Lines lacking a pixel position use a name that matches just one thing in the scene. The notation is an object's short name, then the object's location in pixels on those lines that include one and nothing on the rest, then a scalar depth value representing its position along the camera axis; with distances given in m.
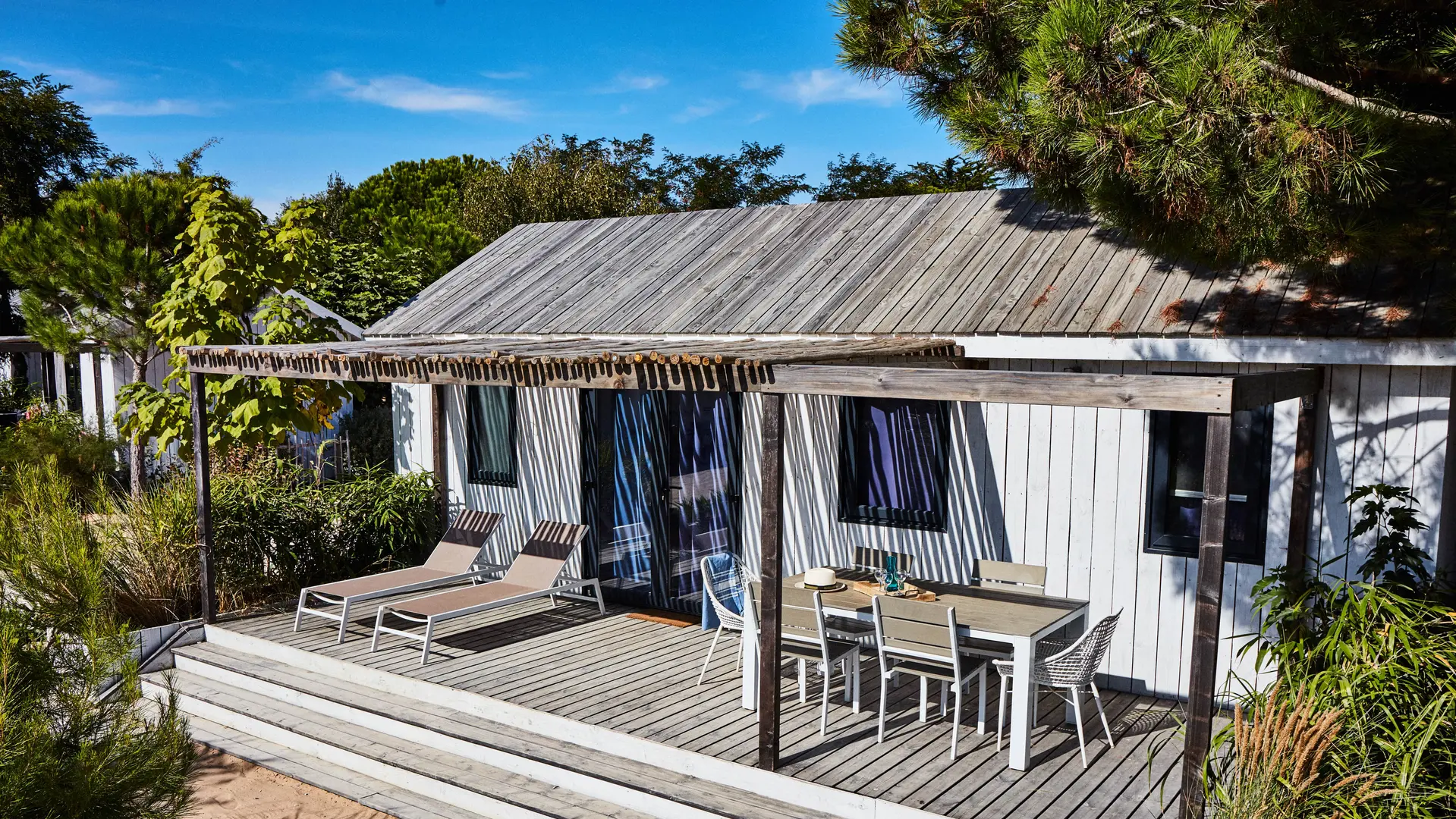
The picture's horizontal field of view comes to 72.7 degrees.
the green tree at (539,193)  25.19
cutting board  6.61
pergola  4.36
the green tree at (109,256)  13.13
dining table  5.73
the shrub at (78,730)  2.88
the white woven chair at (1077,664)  5.69
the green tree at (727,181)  30.81
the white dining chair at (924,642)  5.84
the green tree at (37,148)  23.92
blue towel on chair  8.45
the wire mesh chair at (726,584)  7.05
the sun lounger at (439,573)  8.59
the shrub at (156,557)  8.84
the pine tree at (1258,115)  4.84
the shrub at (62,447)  14.33
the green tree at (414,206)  27.95
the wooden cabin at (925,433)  5.65
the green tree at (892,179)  26.61
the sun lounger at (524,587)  8.00
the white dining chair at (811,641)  6.27
